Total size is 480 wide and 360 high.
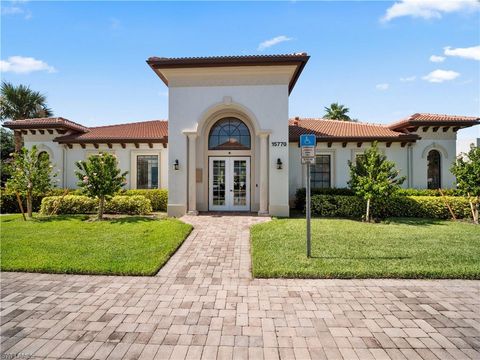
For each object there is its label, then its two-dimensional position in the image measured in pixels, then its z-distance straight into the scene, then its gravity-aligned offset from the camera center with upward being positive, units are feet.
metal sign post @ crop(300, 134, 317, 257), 19.86 +2.30
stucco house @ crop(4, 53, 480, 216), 36.65 +6.65
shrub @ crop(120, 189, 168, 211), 44.16 -2.60
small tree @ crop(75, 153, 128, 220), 33.94 +0.46
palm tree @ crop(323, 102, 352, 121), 100.32 +27.07
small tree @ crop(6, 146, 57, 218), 35.06 +0.90
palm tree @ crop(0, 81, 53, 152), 64.80 +19.68
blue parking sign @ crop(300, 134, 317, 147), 19.94 +3.21
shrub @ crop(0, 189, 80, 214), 43.57 -3.31
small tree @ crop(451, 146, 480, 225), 34.81 +0.70
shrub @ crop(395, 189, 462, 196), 40.07 -1.59
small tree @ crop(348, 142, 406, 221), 33.14 +0.55
